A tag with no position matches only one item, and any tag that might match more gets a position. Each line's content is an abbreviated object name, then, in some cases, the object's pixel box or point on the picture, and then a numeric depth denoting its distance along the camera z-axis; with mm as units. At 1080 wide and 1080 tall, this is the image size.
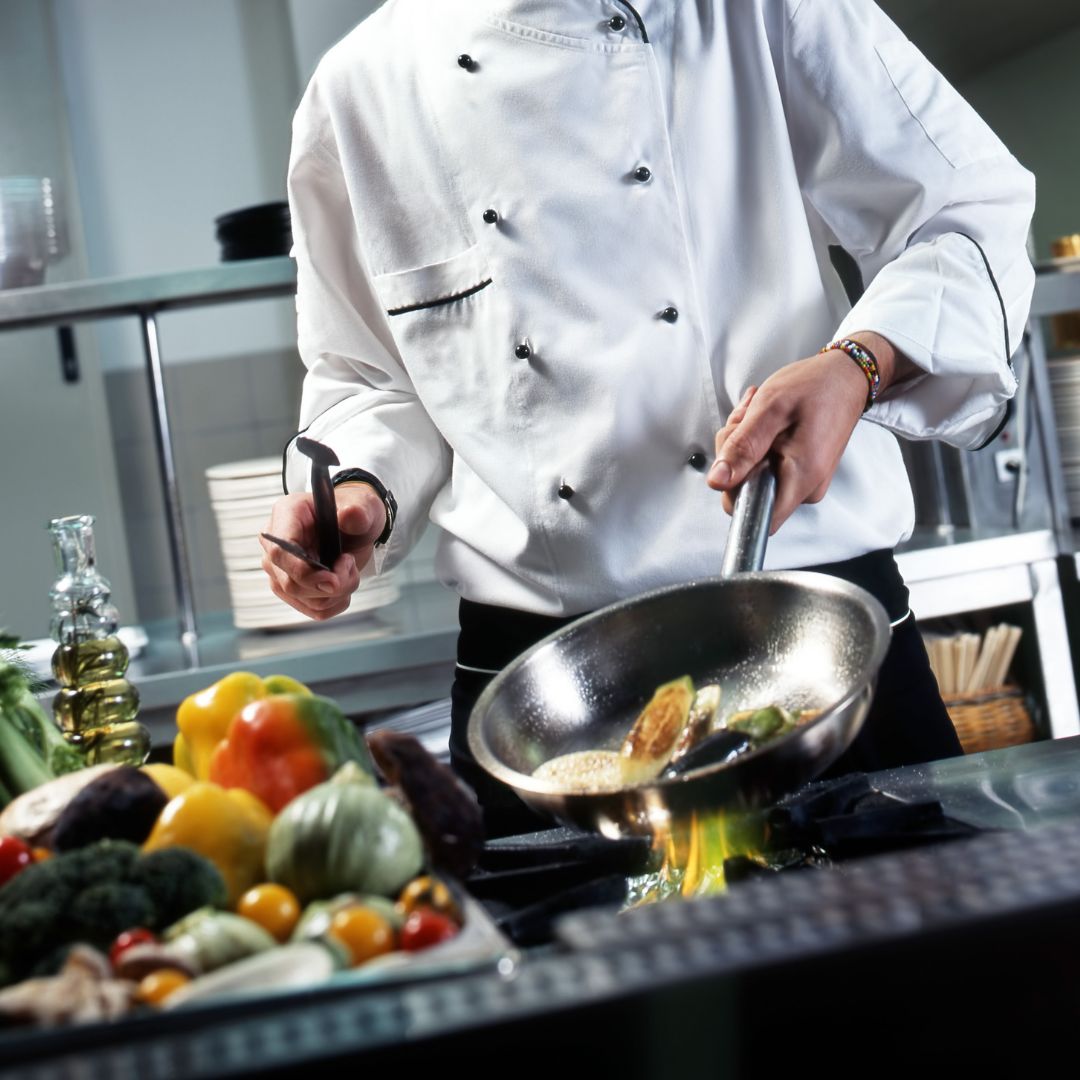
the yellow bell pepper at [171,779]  751
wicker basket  2395
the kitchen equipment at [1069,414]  2529
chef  1184
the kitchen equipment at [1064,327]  2623
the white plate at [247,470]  2369
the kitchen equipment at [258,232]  2430
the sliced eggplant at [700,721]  806
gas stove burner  762
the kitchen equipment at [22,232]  2396
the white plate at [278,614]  2479
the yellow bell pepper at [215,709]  803
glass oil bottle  1068
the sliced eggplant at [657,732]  794
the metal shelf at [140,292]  2326
